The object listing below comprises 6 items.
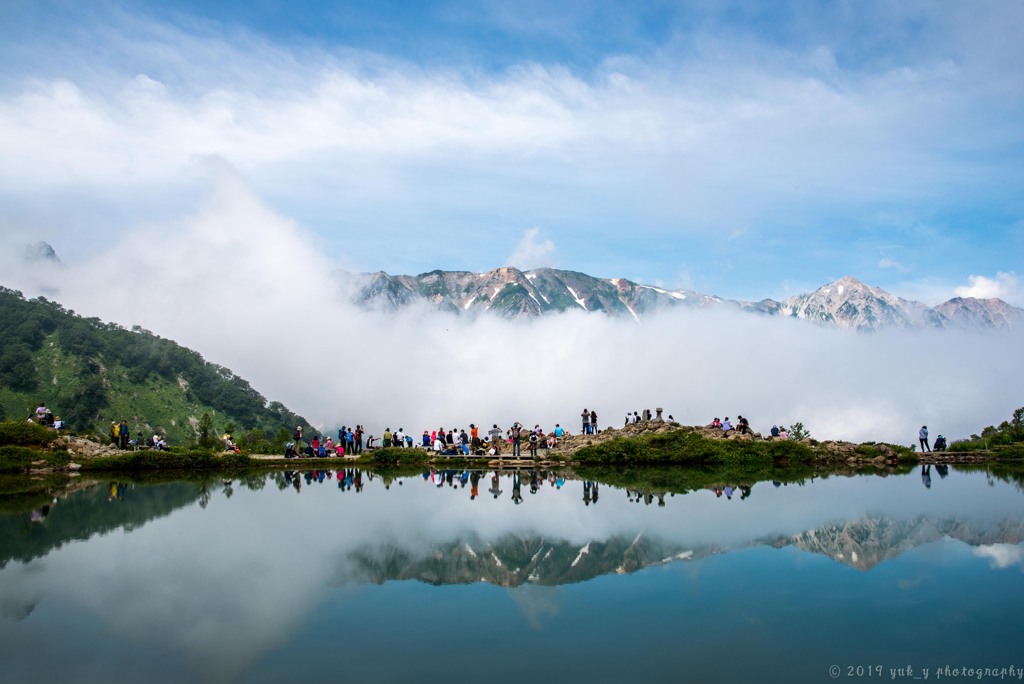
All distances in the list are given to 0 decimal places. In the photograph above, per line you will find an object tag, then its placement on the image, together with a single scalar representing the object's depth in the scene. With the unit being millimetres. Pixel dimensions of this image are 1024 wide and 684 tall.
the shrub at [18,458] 42844
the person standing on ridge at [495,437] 54656
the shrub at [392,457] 51812
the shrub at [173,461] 46406
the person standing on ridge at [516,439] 52406
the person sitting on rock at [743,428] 54600
